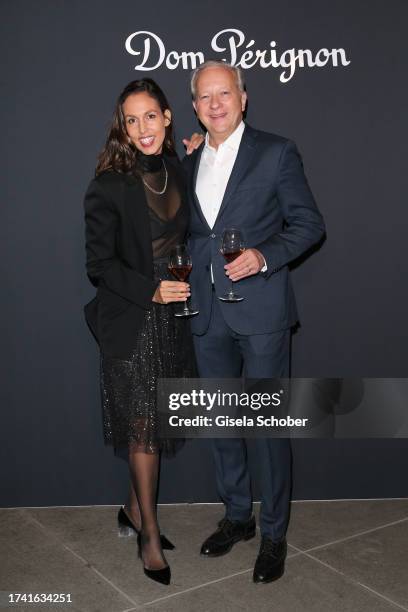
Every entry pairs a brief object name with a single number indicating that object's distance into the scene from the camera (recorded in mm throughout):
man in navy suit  3023
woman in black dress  2992
